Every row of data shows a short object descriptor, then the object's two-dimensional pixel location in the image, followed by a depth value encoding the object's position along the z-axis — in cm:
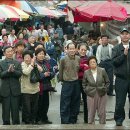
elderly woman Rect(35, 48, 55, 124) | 1055
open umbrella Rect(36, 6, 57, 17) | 3260
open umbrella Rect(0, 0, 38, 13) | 2944
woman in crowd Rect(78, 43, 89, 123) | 1067
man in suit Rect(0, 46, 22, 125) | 992
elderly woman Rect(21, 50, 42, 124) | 1029
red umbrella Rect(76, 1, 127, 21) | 1600
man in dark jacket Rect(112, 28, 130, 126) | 913
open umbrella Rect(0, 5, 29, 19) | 2169
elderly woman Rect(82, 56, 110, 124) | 995
